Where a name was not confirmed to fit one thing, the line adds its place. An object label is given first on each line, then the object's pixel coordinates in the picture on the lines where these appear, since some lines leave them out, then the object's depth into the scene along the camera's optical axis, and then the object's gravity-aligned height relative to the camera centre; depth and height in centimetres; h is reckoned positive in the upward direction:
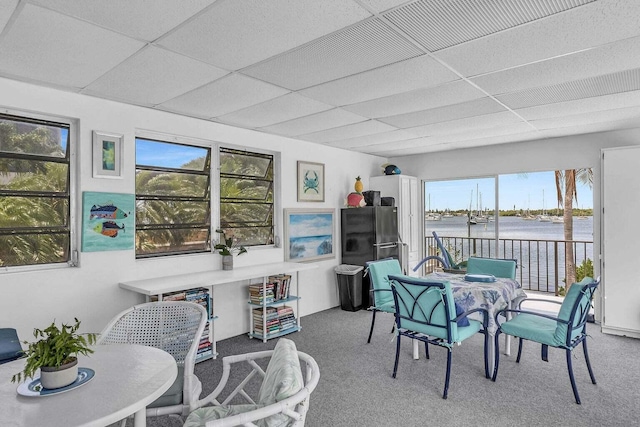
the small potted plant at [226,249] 424 -41
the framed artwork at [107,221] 329 -7
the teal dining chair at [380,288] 402 -82
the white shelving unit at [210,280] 329 -64
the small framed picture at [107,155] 334 +54
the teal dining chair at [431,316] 302 -87
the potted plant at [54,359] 146 -58
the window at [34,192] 299 +19
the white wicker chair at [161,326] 235 -73
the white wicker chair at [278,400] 137 -73
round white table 130 -71
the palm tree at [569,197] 664 +31
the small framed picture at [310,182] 528 +47
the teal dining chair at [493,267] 425 -63
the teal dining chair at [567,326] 287 -96
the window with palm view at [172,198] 380 +17
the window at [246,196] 453 +23
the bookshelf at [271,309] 429 -114
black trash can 551 -110
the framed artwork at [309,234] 513 -30
